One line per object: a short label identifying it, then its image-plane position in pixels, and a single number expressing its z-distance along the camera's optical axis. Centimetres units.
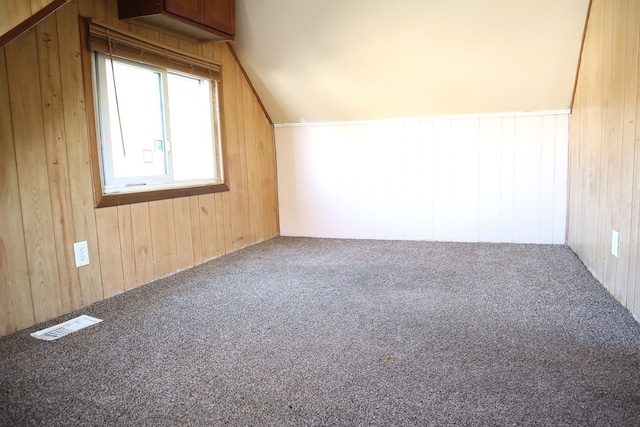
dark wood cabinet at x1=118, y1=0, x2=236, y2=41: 256
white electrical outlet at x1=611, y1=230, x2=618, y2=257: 224
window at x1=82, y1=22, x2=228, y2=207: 254
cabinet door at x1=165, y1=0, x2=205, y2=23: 260
